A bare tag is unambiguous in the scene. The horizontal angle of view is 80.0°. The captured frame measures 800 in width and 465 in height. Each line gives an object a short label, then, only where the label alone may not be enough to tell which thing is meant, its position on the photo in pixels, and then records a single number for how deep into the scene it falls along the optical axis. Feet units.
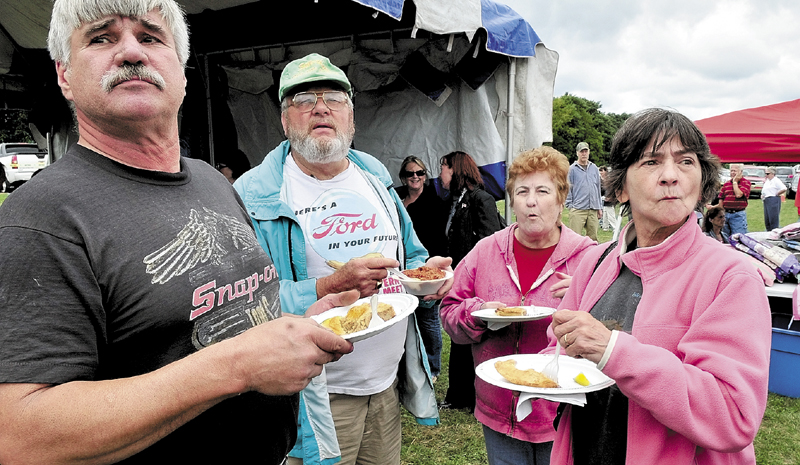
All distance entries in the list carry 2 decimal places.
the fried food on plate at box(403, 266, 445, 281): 8.54
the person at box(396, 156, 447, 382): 17.25
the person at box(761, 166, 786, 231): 47.21
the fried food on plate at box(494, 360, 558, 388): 5.99
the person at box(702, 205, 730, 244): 27.20
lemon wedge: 5.76
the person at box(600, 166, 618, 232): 55.72
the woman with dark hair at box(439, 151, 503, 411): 16.01
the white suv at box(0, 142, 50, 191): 75.15
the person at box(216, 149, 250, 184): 23.58
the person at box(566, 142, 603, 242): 39.19
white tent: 17.61
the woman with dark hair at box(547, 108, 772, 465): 4.62
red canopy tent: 27.37
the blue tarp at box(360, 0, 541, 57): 16.15
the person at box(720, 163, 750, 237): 37.11
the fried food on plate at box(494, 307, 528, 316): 8.06
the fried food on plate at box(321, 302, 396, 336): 6.10
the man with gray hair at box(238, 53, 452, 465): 7.48
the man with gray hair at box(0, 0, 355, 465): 3.18
